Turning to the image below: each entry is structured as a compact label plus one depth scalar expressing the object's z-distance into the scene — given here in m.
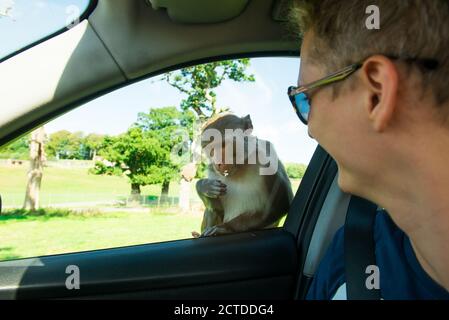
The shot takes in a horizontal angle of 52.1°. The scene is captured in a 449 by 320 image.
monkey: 2.14
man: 0.87
